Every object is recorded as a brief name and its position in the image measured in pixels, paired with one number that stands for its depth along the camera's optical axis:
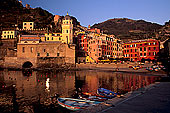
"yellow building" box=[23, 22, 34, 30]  116.74
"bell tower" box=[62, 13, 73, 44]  82.88
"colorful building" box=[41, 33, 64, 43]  89.25
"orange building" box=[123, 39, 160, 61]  79.62
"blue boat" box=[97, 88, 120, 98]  23.25
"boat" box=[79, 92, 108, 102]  19.71
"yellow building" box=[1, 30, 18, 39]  97.78
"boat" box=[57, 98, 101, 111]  17.02
